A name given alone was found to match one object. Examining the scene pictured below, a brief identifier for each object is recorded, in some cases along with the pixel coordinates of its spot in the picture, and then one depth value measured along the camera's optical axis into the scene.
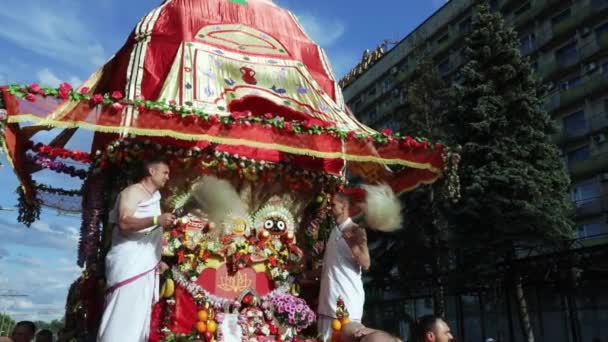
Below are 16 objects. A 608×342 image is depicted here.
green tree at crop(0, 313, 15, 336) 57.65
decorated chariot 6.86
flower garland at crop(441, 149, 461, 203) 8.17
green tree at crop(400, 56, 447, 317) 17.80
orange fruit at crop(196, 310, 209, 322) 6.97
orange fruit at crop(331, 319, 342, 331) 5.86
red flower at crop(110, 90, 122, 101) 6.36
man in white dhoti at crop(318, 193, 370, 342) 6.08
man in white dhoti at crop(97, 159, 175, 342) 4.59
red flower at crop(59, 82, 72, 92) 6.06
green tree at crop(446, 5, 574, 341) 14.91
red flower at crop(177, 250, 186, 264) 7.29
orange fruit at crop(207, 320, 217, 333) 6.94
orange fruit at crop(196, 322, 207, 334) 6.88
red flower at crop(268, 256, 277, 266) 7.78
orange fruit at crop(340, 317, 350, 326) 5.86
